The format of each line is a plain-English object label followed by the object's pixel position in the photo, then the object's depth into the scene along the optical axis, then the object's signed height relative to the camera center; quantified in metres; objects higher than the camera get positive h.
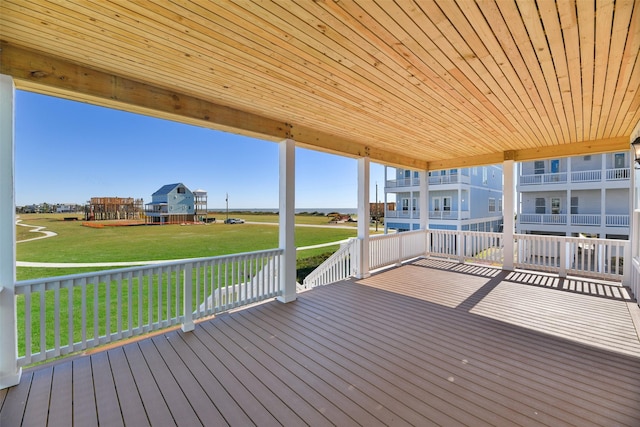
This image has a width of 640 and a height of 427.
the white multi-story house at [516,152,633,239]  10.73 +0.58
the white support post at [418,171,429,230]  7.37 +0.32
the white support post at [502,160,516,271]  5.91 -0.03
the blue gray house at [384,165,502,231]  14.30 +0.61
